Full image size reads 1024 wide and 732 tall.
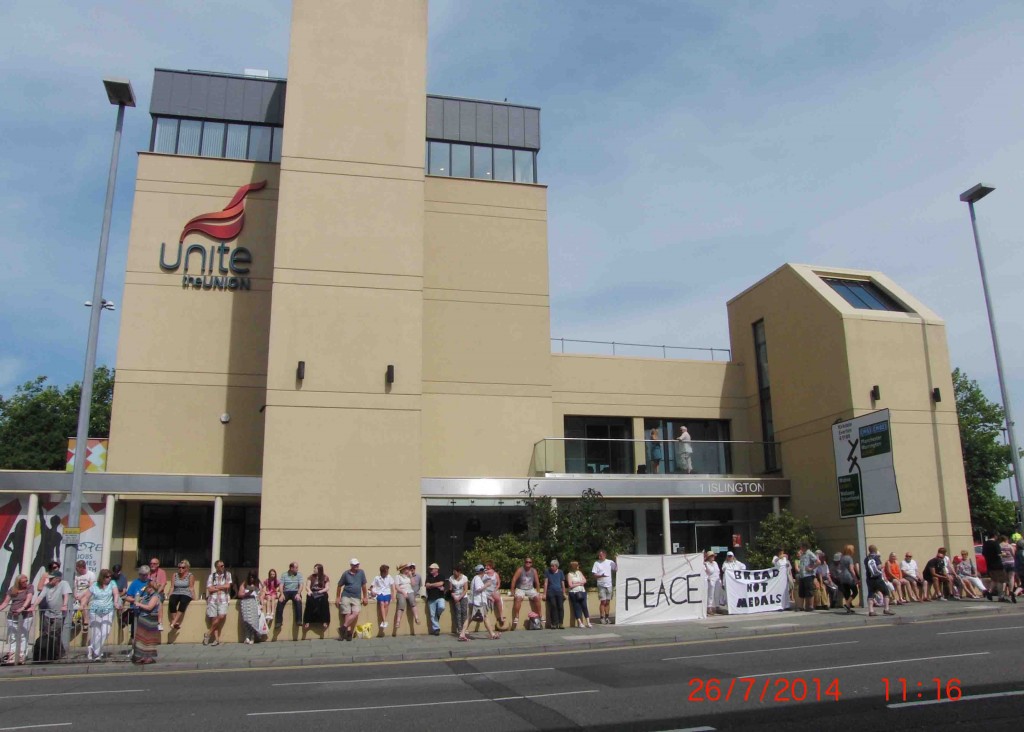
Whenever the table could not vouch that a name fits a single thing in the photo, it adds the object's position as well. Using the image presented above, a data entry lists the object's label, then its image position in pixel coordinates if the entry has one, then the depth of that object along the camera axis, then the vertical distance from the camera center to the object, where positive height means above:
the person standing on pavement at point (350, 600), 17.47 -1.11
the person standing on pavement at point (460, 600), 17.47 -1.14
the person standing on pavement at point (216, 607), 16.95 -1.20
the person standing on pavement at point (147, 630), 14.41 -1.40
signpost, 19.30 +1.73
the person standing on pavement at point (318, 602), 17.52 -1.17
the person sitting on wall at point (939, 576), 21.95 -0.87
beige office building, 21.45 +5.25
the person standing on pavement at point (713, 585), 19.95 -0.97
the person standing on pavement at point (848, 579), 19.22 -0.82
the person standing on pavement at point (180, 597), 16.98 -1.00
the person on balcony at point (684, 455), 25.47 +2.65
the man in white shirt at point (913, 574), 21.81 -0.82
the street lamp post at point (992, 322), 22.39 +6.10
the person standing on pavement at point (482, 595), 17.86 -1.06
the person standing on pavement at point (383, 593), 17.86 -1.00
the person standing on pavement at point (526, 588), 18.70 -0.95
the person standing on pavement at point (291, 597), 17.69 -1.06
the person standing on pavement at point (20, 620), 14.35 -1.21
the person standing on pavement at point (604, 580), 19.27 -0.83
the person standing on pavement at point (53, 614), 14.55 -1.14
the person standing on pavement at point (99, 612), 15.09 -1.17
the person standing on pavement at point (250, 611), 17.08 -1.29
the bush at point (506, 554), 20.98 -0.22
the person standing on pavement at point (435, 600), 18.22 -1.18
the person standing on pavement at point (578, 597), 18.47 -1.14
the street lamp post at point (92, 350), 15.31 +3.71
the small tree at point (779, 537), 23.61 +0.17
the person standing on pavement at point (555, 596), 18.52 -1.13
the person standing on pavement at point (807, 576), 20.17 -0.78
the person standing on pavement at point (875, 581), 18.75 -0.85
